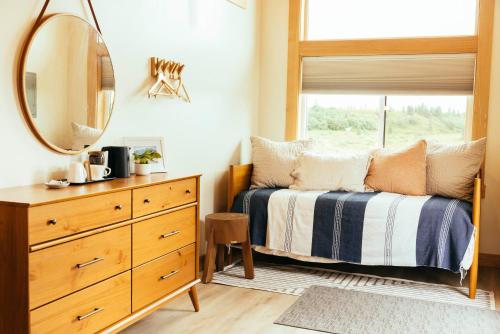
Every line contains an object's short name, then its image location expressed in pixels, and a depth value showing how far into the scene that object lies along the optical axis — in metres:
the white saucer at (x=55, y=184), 2.40
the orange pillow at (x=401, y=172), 4.07
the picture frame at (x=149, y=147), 3.17
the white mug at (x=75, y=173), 2.55
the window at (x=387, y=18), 4.45
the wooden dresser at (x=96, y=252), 2.03
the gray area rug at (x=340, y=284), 3.53
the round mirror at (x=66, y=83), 2.48
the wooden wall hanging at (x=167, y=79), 3.40
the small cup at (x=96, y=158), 2.72
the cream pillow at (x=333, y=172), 4.19
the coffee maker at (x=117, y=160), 2.87
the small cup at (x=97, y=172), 2.68
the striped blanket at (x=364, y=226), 3.56
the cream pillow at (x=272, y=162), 4.39
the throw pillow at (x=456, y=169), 4.01
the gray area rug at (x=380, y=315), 2.97
